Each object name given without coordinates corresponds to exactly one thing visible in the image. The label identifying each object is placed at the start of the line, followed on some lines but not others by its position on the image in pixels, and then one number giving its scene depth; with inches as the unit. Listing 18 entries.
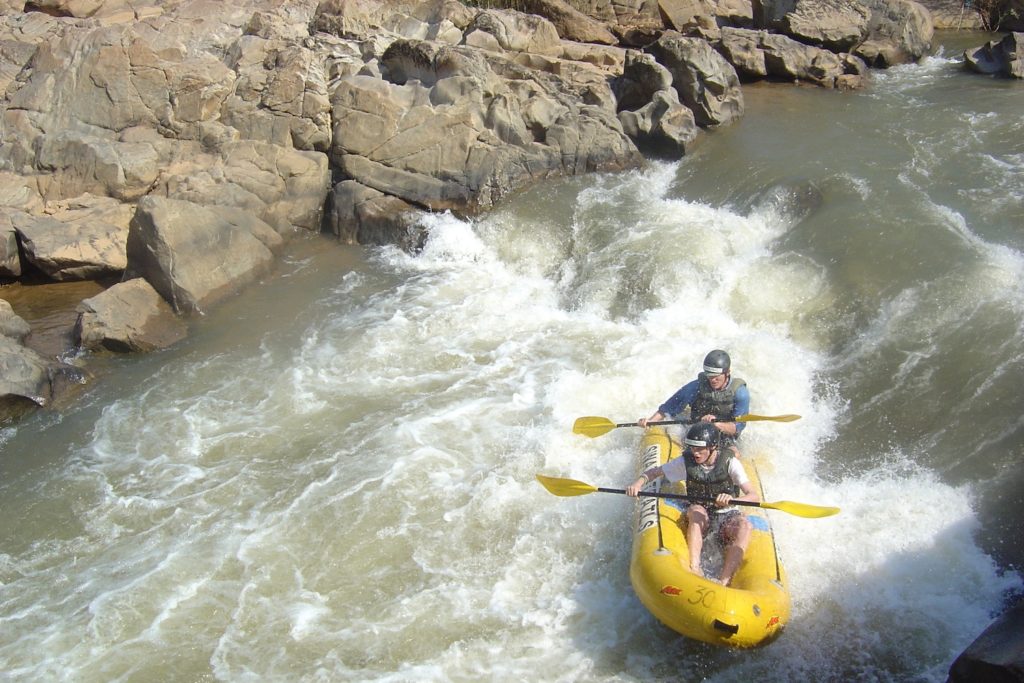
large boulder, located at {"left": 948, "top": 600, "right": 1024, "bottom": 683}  160.4
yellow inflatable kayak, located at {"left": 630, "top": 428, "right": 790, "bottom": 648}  192.9
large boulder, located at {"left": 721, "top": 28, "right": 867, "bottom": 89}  564.1
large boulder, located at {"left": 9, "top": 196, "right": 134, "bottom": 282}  393.7
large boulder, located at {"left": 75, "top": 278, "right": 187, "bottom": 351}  346.0
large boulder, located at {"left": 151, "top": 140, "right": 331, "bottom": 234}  423.8
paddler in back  259.3
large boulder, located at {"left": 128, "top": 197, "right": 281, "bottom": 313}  369.1
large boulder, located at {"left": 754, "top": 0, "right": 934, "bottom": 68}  595.8
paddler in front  220.5
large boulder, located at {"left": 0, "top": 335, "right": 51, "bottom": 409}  310.3
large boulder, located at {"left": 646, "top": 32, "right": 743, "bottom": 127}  497.7
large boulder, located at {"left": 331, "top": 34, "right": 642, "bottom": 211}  437.1
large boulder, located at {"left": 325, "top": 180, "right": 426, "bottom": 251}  424.2
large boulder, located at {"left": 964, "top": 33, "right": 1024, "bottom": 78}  532.4
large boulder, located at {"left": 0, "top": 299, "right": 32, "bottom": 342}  345.7
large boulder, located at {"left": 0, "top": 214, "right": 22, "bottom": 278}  396.8
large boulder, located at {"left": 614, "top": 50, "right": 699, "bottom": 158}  470.0
